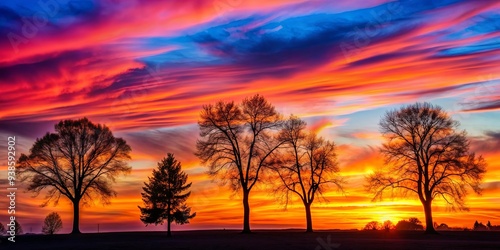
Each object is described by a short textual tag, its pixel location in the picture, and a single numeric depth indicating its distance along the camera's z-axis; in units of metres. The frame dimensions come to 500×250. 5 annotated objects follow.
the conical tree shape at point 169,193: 59.41
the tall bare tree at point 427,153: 52.41
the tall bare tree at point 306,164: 57.78
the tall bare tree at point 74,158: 61.34
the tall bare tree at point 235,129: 55.81
